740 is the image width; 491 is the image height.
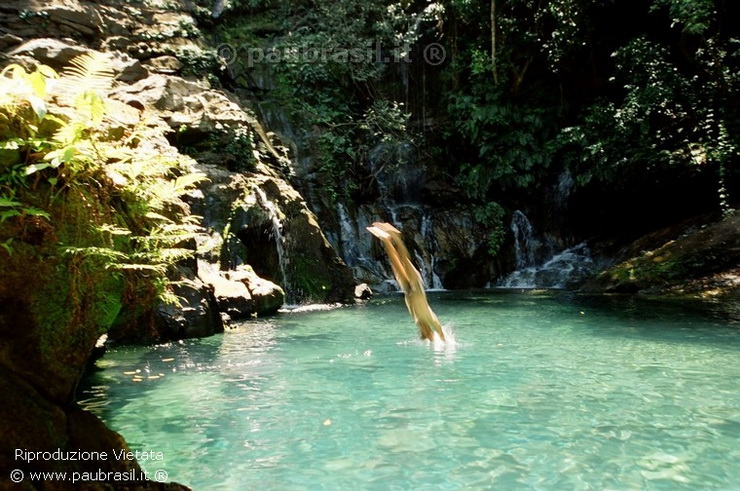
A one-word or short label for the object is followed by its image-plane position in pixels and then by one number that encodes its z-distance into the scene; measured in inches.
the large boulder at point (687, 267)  488.7
